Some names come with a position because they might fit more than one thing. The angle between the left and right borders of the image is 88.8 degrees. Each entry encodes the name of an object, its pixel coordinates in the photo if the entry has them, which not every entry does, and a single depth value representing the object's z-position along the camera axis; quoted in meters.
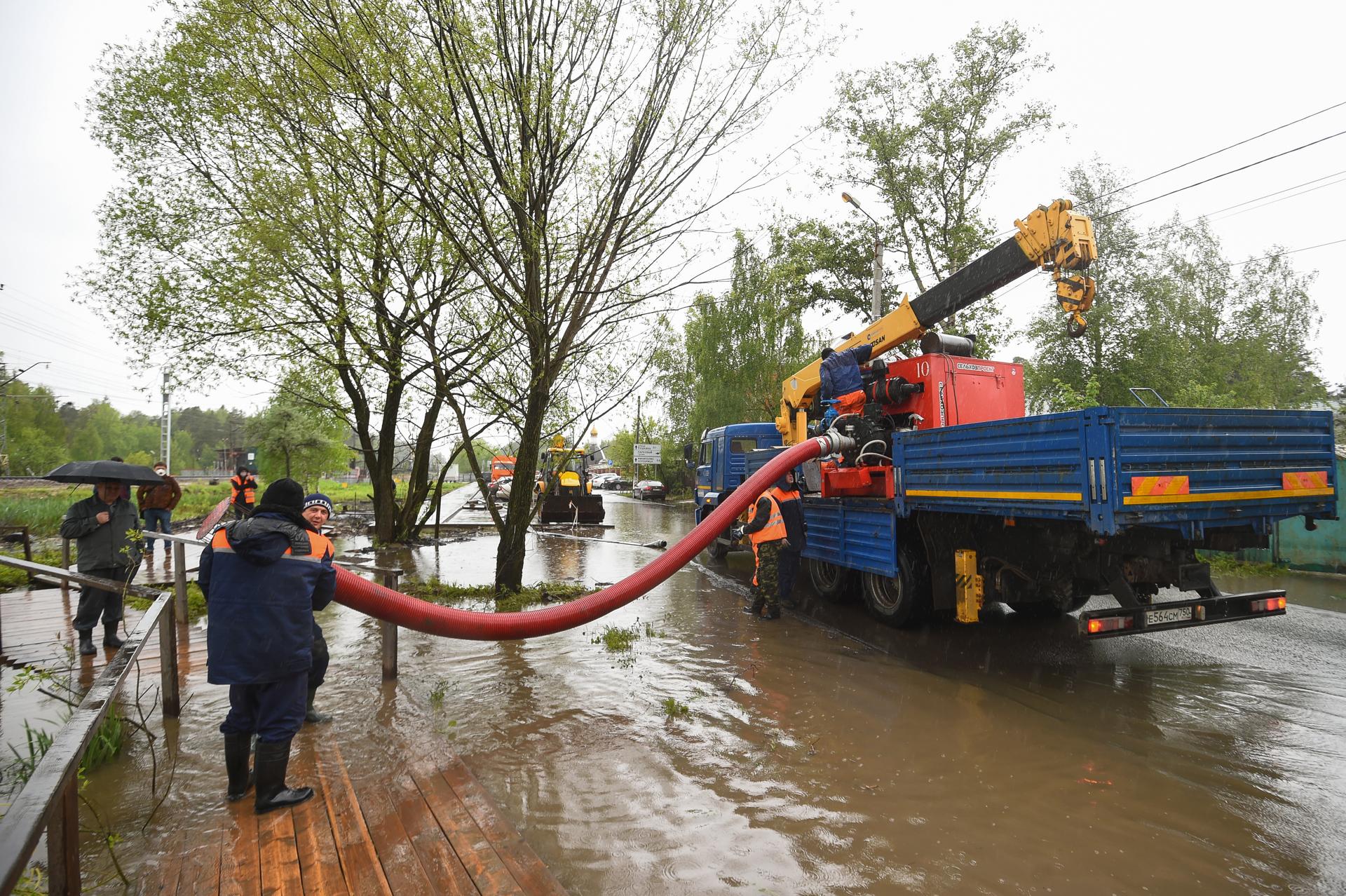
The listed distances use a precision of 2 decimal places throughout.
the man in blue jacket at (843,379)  7.98
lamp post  16.30
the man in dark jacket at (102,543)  6.20
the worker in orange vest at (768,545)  7.68
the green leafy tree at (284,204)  7.24
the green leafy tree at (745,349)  26.77
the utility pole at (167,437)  29.25
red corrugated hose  4.01
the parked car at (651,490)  39.62
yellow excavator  20.72
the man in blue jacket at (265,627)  3.28
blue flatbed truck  4.62
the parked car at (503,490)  29.63
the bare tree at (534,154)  7.19
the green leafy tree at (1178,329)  23.67
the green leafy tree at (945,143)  19.08
